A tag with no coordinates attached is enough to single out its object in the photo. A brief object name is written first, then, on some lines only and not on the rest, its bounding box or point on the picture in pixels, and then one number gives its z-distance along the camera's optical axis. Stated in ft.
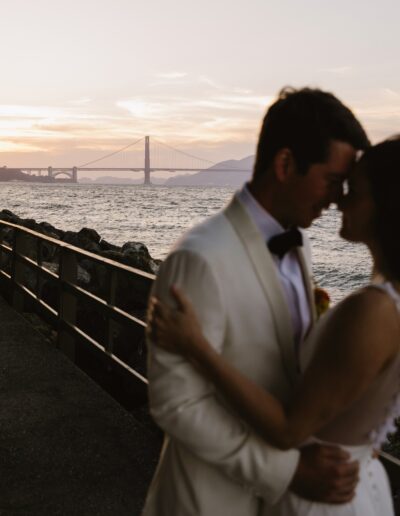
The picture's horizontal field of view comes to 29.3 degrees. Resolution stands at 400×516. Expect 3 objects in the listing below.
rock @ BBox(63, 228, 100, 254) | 64.07
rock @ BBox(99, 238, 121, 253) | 68.50
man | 5.26
